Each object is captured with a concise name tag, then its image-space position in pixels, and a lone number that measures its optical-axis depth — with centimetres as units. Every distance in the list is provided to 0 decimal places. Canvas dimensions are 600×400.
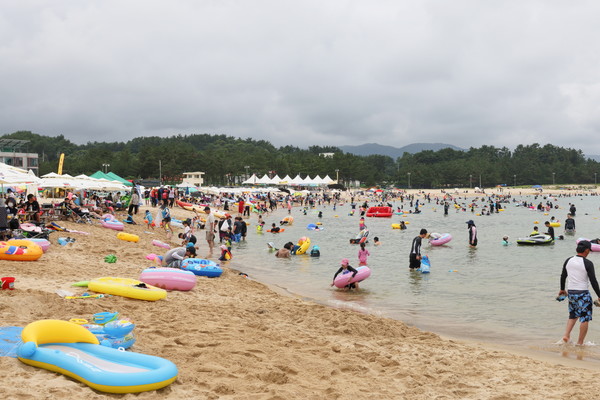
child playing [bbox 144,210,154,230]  2435
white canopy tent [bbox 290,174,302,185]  7862
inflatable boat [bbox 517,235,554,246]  2339
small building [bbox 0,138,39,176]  7456
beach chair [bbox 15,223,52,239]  1284
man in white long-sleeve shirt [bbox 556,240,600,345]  694
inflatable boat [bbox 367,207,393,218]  4494
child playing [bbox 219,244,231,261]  1720
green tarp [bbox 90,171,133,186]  3258
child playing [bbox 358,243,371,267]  1465
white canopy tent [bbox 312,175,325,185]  7806
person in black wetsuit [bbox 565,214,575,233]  2944
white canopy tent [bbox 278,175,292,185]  7514
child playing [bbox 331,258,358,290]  1250
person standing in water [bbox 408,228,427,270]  1518
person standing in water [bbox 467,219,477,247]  2311
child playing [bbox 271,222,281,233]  2859
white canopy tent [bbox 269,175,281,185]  7388
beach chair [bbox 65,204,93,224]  1931
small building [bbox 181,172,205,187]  7678
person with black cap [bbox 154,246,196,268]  1153
